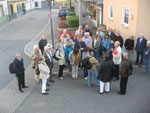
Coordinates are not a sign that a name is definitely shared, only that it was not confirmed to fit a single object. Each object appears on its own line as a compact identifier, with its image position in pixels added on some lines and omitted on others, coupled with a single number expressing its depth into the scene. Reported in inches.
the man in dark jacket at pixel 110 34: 393.5
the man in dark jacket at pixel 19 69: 276.2
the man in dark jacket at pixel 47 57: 293.1
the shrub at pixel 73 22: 770.2
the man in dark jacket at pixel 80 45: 349.2
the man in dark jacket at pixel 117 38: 377.0
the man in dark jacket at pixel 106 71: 261.0
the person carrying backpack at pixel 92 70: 276.8
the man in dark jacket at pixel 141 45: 354.4
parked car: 1232.2
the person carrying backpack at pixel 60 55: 319.3
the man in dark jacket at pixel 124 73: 256.7
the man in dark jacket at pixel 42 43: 400.2
